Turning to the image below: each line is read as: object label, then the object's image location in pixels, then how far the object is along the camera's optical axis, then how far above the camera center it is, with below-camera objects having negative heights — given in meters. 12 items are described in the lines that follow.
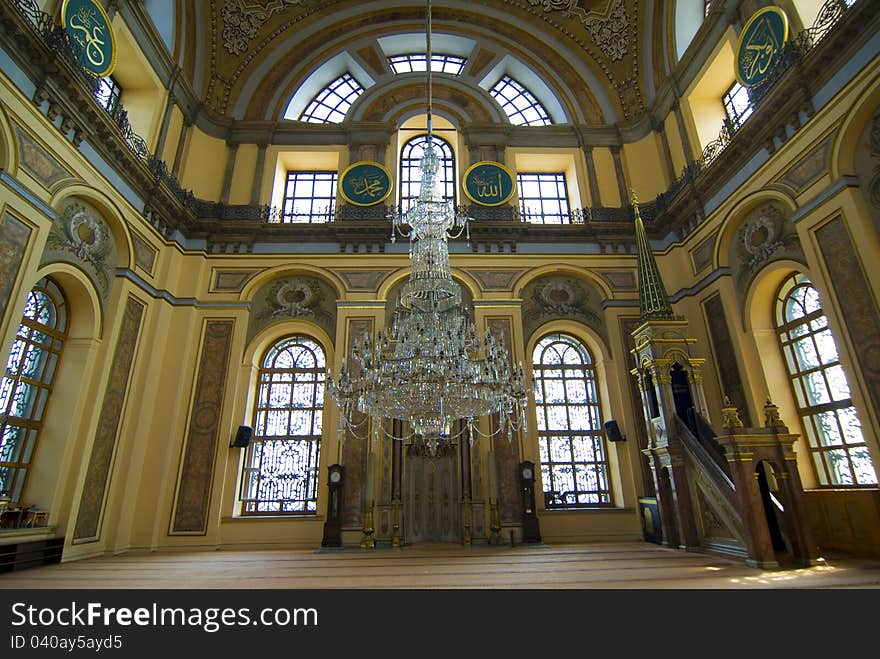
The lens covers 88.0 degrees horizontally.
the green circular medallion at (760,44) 5.86 +5.58
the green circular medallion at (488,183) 8.56 +5.50
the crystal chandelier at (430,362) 4.37 +1.19
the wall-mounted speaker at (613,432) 7.12 +0.82
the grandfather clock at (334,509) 6.41 -0.21
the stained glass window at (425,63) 10.24 +9.12
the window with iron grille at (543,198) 9.02 +5.63
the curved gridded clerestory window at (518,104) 9.96 +8.09
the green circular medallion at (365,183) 8.50 +5.49
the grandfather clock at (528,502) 6.52 -0.17
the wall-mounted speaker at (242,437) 6.93 +0.84
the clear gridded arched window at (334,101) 9.83 +8.07
